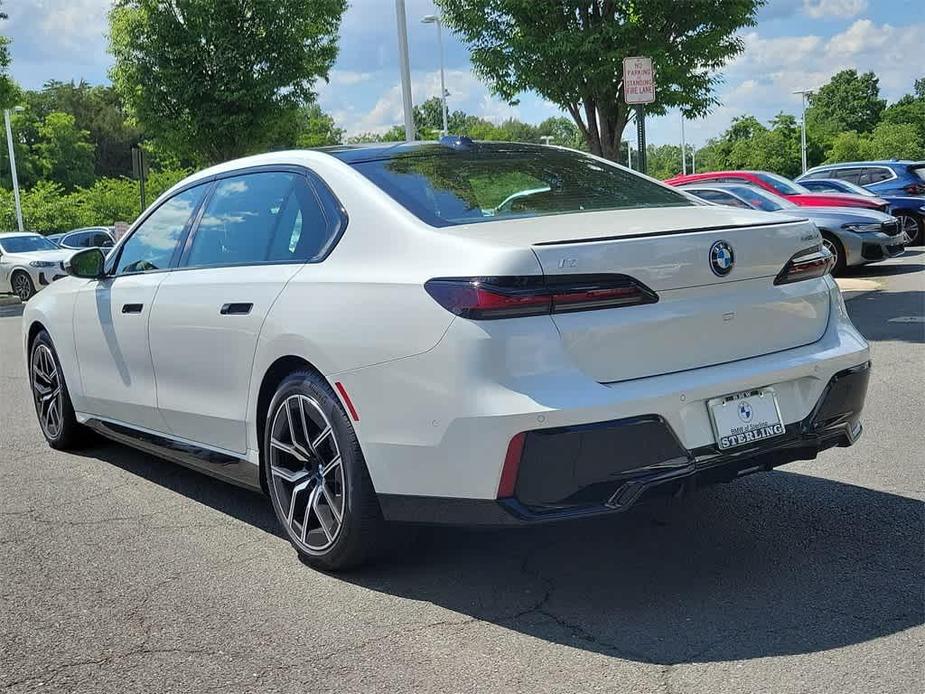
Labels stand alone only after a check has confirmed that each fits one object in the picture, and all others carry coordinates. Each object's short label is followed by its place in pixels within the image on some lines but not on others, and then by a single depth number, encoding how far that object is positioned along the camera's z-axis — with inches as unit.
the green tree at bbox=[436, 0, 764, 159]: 545.6
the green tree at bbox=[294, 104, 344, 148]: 1121.4
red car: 636.1
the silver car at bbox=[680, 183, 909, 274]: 552.7
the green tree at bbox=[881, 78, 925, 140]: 3211.6
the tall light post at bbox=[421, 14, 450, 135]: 2038.4
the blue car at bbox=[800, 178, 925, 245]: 749.9
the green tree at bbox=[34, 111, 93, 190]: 2696.9
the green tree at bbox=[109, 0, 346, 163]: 932.6
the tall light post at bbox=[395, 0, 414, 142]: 732.7
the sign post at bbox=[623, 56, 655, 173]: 438.9
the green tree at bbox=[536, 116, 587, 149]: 5729.3
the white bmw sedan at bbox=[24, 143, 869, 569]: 128.8
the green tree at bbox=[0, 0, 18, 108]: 942.4
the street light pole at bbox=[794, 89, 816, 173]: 2421.3
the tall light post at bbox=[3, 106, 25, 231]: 1700.3
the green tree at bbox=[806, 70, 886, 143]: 3826.3
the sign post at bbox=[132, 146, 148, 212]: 876.6
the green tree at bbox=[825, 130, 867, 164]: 2568.9
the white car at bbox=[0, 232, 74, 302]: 787.4
